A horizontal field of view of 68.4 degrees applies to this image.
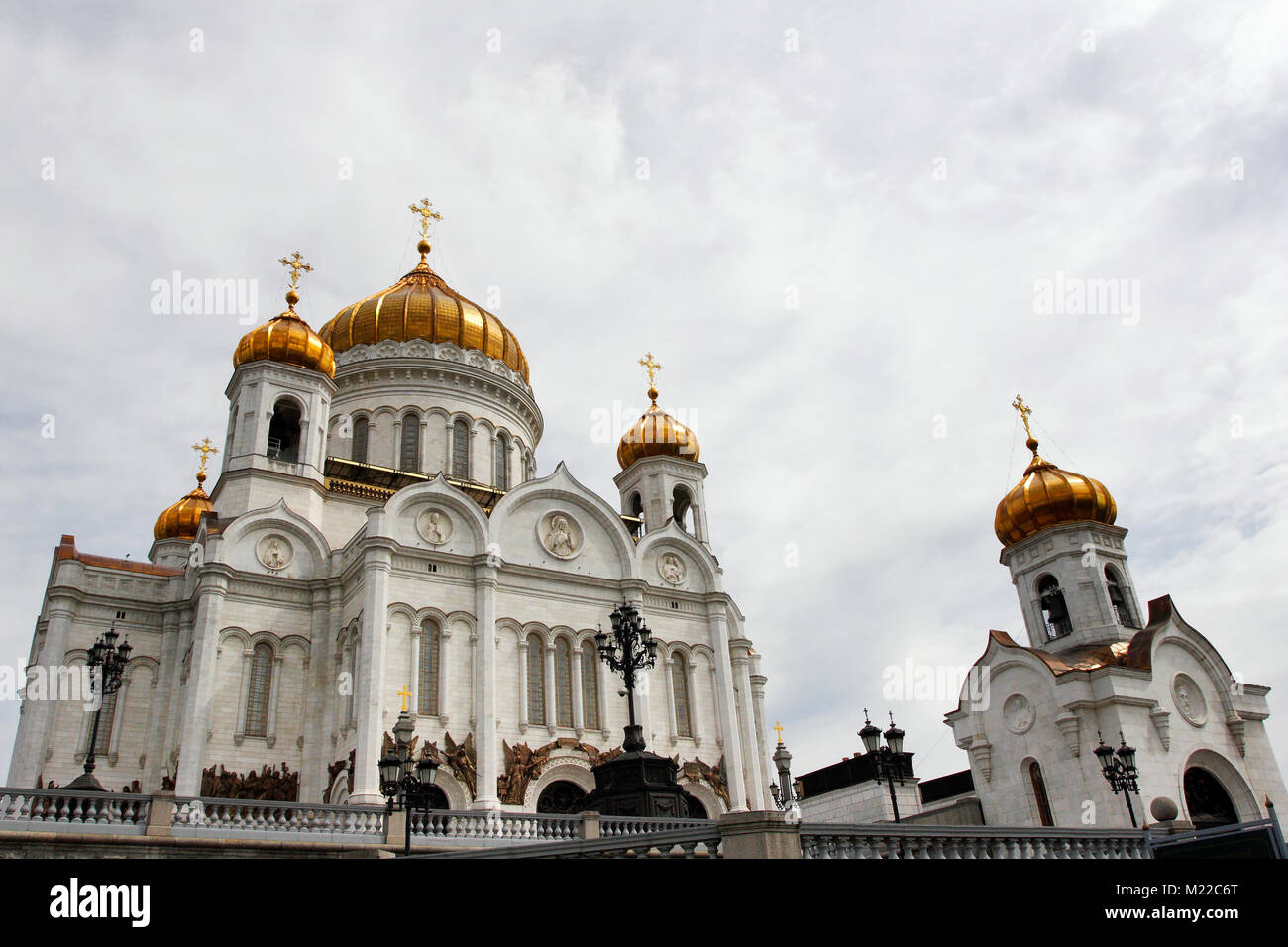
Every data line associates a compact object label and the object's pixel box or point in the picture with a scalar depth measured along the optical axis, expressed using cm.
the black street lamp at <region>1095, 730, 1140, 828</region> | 1870
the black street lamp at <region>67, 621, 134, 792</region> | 1700
